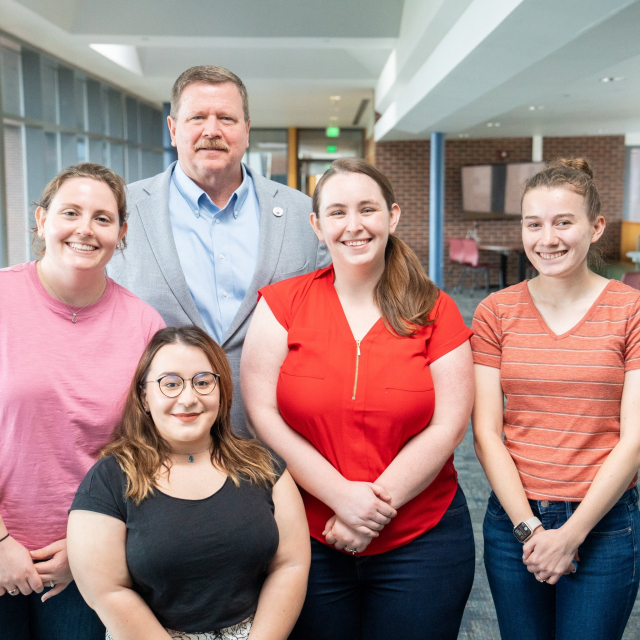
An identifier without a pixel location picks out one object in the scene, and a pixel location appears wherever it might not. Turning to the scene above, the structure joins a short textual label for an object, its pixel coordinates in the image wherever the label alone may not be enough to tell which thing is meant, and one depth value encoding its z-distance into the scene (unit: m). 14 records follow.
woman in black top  1.34
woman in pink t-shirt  1.43
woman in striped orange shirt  1.48
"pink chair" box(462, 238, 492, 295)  11.90
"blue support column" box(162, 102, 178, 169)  13.44
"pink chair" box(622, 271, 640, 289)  5.42
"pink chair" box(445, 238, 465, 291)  12.23
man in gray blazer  1.90
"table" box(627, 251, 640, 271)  8.84
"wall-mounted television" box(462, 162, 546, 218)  12.69
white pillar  13.54
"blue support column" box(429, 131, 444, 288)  10.61
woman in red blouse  1.53
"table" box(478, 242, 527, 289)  11.78
